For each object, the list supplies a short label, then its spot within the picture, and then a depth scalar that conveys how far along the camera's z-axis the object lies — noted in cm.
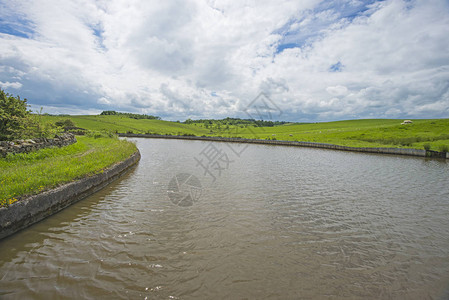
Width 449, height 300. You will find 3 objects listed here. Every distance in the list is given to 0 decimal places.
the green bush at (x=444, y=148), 2489
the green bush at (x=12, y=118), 1279
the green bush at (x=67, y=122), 4862
